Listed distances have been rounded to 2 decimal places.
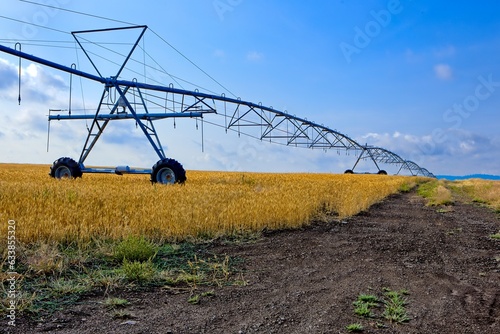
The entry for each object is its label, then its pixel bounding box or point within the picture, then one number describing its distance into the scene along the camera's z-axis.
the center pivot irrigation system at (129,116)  17.83
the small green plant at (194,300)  4.52
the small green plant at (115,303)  4.36
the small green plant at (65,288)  4.66
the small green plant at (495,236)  9.78
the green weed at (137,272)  5.16
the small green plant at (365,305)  4.22
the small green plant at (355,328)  3.81
